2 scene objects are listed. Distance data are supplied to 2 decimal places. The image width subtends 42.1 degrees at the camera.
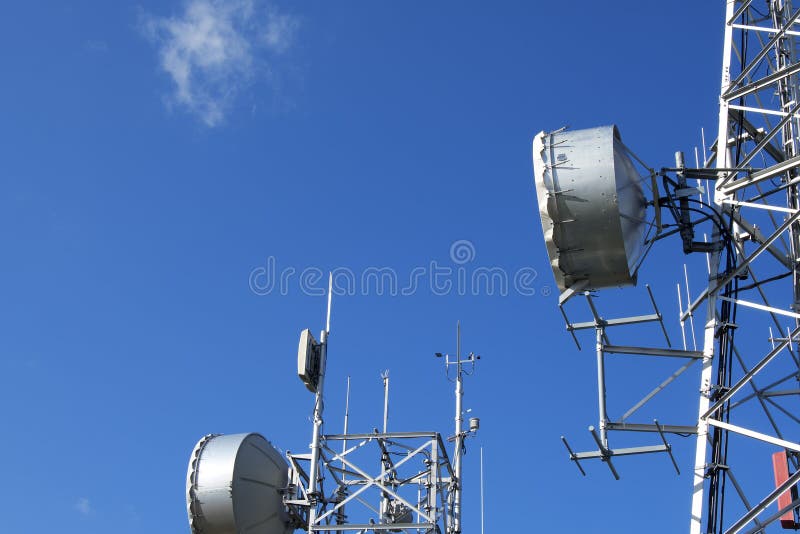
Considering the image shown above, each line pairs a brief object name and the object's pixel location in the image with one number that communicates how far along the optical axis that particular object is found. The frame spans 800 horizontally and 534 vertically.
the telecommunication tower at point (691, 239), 19.14
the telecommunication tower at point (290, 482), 28.09
